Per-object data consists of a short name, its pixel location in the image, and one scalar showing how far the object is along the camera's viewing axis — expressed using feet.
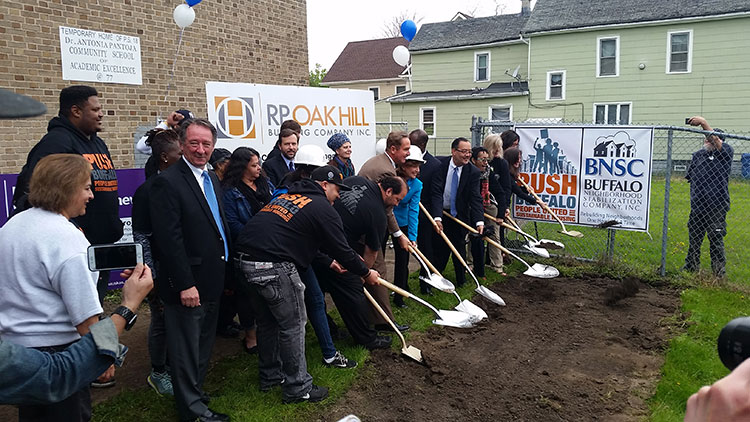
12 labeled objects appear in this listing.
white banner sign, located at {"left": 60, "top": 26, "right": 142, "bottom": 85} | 26.04
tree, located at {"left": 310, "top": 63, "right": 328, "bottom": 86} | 143.61
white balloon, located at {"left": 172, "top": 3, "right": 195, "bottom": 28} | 27.35
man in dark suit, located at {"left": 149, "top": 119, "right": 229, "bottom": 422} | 11.56
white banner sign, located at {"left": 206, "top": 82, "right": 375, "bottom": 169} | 23.75
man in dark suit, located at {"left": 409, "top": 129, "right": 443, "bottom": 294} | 22.70
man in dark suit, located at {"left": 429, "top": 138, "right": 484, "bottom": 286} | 22.41
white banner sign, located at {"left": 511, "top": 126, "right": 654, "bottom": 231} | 24.20
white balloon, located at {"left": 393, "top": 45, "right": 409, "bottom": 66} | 43.83
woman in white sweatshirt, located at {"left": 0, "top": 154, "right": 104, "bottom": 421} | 7.78
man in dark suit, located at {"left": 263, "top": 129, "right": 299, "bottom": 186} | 18.97
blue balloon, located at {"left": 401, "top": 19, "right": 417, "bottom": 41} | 40.78
